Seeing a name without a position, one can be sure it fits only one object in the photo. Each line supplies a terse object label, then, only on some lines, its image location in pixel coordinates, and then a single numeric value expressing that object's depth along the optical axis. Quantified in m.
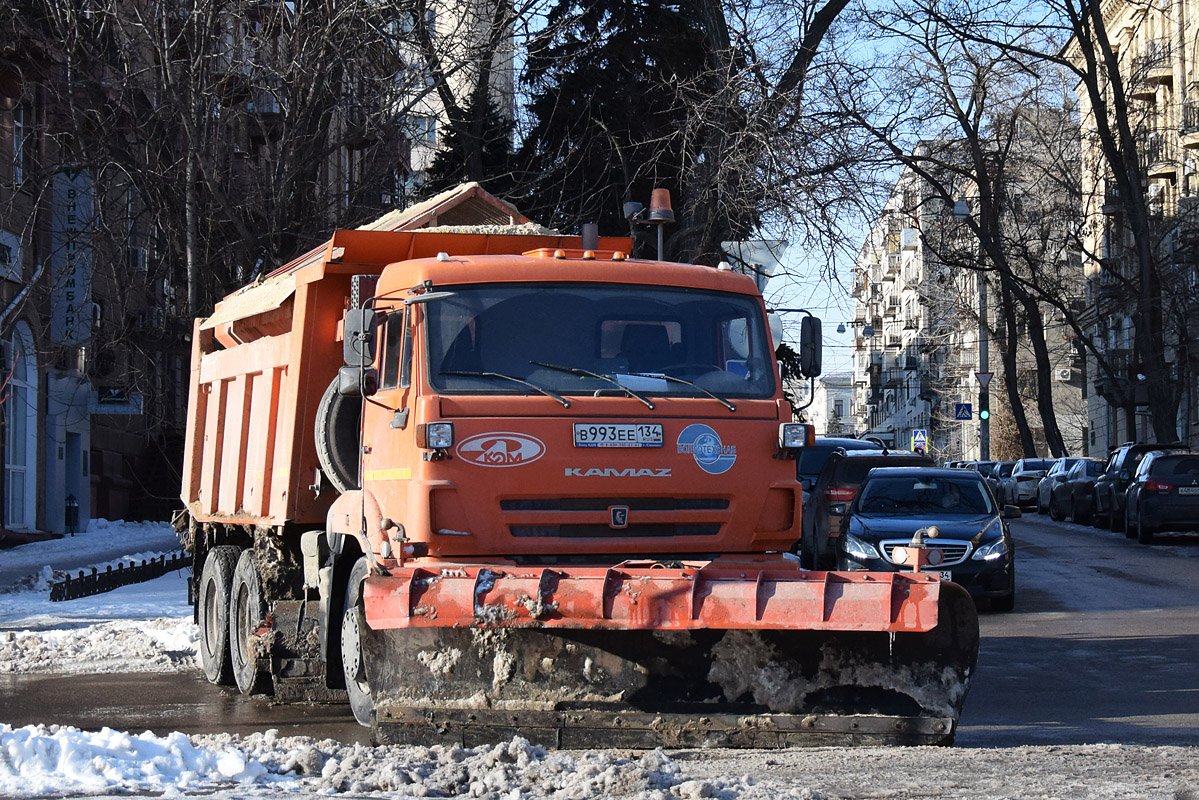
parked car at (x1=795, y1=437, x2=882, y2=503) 24.03
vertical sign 27.05
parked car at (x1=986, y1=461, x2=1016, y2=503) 49.03
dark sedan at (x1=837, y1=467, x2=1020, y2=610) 16.60
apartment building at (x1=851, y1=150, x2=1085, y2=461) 41.47
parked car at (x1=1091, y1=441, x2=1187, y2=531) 30.88
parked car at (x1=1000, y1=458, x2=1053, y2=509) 46.47
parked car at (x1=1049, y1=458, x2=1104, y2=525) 35.22
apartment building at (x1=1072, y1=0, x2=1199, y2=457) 40.09
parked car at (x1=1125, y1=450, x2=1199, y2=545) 27.25
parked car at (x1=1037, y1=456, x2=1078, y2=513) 39.37
